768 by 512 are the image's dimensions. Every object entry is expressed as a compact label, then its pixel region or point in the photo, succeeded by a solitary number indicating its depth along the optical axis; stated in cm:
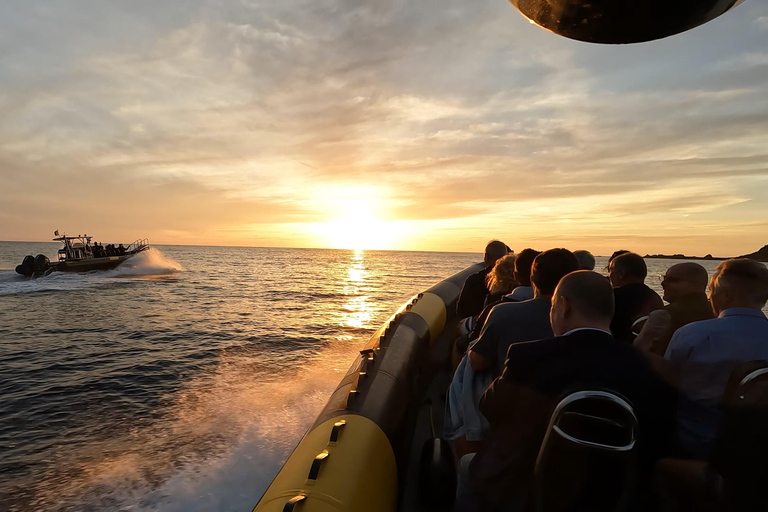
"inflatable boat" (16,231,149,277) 3195
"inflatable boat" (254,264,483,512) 245
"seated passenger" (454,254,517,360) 357
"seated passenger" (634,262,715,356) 286
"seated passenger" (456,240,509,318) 479
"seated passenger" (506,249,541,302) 293
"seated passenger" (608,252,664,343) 309
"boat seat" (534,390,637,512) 136
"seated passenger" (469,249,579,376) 240
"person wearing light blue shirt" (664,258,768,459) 191
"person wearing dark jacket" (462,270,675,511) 149
